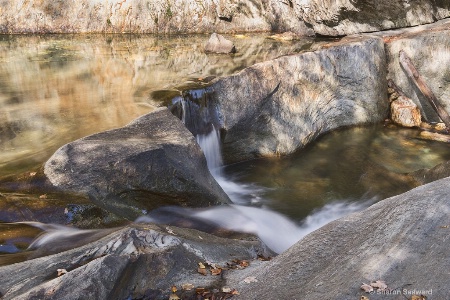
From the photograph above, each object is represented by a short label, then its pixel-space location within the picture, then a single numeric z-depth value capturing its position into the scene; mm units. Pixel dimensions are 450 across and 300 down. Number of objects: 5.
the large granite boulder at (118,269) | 2848
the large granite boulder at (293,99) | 8477
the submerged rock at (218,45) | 15336
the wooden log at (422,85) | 10617
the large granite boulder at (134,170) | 4969
